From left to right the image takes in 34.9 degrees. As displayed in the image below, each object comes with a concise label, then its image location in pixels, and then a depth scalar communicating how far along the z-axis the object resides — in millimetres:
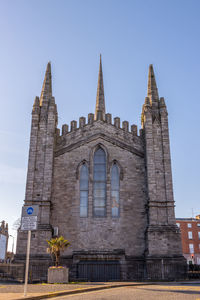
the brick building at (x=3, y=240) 69000
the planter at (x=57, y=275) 17531
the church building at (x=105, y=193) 23250
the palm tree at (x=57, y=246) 19562
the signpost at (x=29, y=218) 12875
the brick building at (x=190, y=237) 62750
